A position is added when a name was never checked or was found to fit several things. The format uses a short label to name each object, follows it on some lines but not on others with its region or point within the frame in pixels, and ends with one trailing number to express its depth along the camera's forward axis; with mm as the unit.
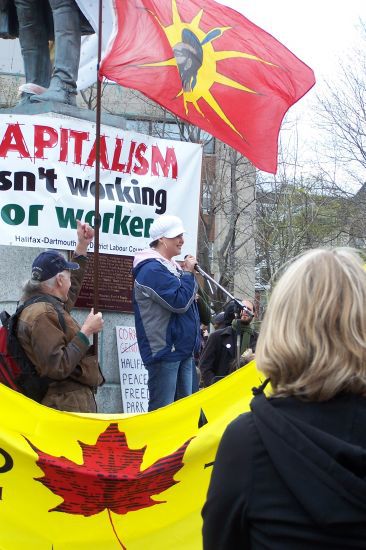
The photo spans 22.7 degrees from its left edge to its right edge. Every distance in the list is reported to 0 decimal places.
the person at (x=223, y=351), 9445
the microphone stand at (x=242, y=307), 6517
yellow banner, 3908
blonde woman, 1901
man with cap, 5020
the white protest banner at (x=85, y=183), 6398
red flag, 6188
